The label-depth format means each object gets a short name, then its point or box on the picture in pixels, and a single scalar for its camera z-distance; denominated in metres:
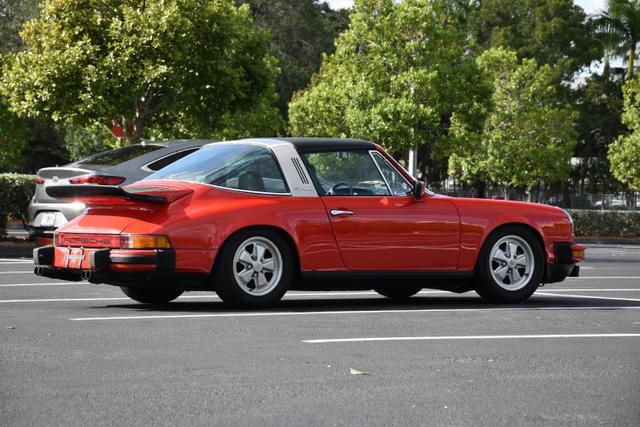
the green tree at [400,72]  41.84
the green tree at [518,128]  54.97
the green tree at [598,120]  65.84
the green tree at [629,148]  48.19
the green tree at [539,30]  63.78
